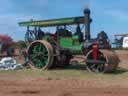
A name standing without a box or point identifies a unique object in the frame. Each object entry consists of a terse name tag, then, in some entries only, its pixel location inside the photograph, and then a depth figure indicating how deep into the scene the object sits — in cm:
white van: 3934
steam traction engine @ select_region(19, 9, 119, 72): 1897
